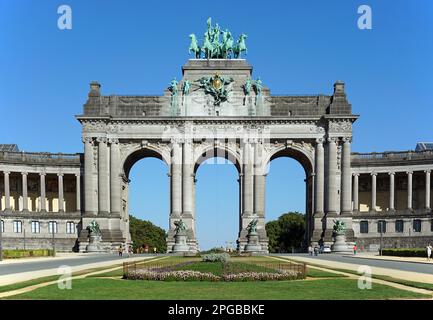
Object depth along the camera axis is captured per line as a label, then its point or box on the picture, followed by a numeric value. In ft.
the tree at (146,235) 487.20
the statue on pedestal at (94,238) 265.13
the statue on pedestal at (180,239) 253.77
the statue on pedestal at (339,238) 258.57
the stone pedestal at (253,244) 254.27
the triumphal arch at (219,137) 276.82
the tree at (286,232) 446.19
